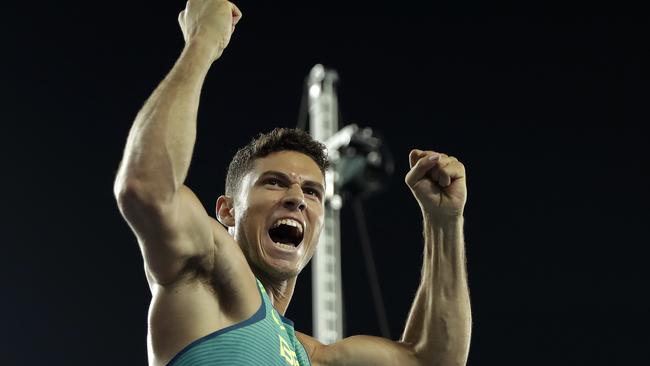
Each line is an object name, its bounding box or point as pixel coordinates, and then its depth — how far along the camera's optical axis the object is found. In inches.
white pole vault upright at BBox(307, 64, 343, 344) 304.8
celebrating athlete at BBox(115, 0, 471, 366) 85.9
